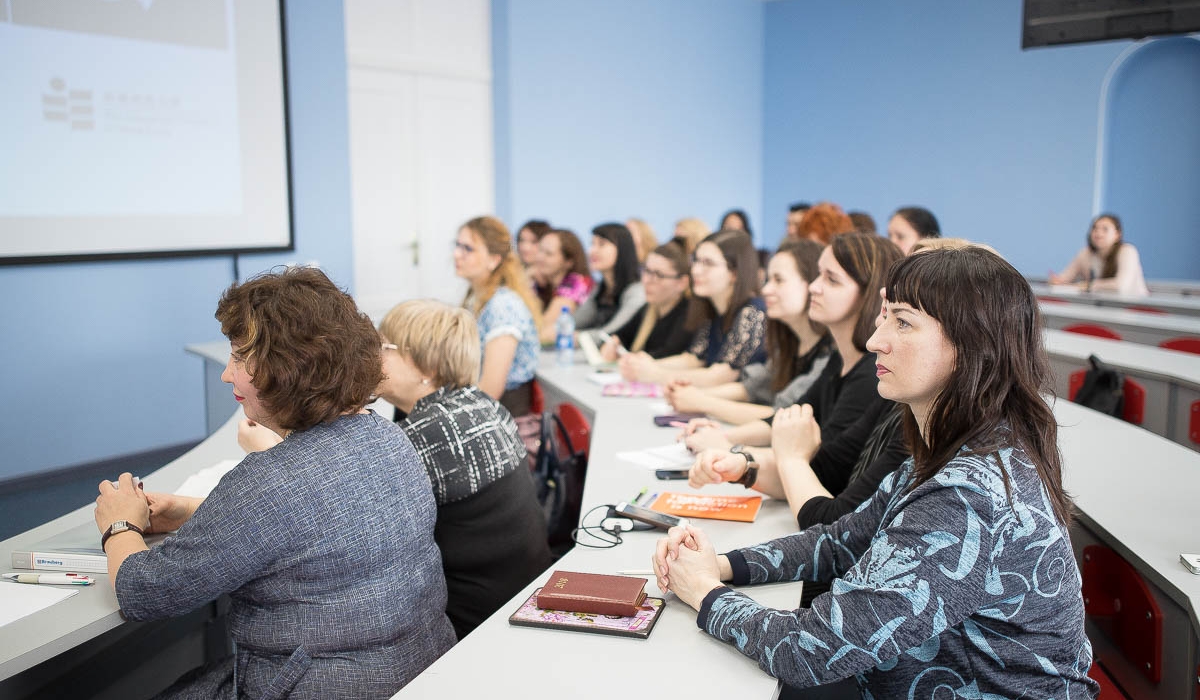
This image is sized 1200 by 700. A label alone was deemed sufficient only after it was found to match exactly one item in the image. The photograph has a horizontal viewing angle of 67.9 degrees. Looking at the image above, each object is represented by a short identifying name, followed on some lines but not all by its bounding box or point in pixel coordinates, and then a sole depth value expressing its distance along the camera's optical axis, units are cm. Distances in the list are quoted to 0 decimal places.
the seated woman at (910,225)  515
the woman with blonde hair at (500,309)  367
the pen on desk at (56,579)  167
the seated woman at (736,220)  761
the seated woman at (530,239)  616
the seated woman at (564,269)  556
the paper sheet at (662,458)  259
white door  644
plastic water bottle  447
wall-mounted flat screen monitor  528
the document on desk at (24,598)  155
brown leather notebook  152
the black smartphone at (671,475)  245
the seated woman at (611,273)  546
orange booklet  208
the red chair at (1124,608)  167
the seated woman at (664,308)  435
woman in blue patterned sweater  126
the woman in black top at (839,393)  218
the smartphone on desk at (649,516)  197
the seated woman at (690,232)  626
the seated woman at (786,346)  296
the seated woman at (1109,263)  729
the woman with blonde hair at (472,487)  210
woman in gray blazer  147
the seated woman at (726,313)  378
